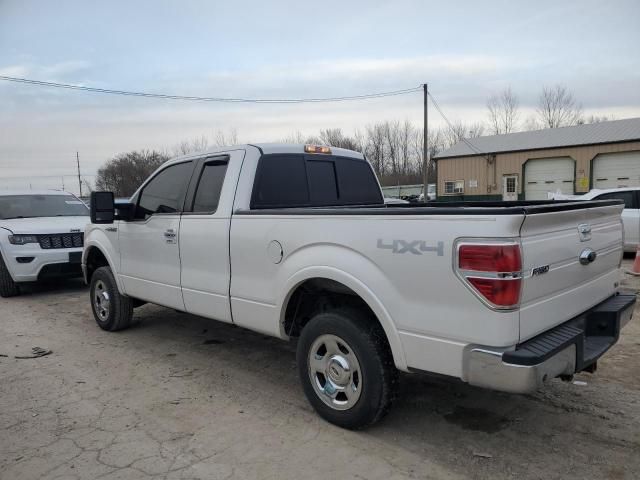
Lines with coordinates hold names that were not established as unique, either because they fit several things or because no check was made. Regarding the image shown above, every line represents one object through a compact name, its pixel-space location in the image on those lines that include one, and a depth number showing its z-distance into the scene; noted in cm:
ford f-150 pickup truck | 266
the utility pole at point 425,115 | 2758
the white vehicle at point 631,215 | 1088
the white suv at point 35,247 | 846
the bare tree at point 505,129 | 5328
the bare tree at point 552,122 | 5069
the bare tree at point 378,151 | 7056
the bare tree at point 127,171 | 5159
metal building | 2669
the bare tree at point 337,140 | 5694
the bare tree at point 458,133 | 5919
